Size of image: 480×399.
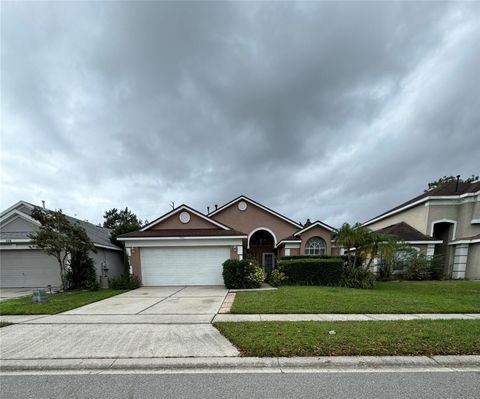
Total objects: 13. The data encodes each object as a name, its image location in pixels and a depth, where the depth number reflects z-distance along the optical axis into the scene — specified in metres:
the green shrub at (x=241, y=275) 12.05
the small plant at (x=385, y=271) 15.35
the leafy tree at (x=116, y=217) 48.92
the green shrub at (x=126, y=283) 12.95
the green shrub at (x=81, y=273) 13.16
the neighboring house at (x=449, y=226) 15.62
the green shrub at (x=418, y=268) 14.98
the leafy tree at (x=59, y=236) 11.30
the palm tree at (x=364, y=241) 12.19
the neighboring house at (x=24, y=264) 14.00
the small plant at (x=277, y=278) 12.76
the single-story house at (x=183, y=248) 13.73
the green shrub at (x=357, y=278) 11.99
